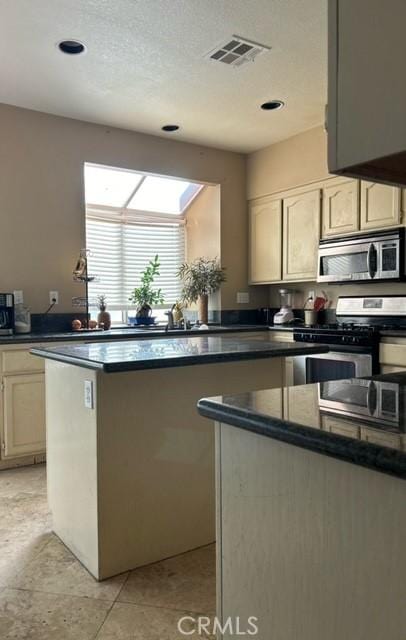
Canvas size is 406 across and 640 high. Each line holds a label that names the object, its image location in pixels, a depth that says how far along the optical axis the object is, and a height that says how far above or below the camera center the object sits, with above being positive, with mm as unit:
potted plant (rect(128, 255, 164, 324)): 4895 +108
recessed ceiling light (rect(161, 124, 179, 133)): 4434 +1609
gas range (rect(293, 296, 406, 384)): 3631 -247
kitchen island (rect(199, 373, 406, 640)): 788 -379
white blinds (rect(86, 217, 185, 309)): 4895 +541
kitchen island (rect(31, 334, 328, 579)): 2064 -605
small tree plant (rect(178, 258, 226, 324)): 5066 +257
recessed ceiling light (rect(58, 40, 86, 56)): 3000 +1592
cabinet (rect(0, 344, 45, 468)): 3469 -682
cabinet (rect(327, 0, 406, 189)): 827 +382
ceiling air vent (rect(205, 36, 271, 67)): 3021 +1588
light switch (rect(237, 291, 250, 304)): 5332 +95
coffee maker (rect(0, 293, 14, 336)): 3713 -44
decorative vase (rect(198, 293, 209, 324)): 5152 -18
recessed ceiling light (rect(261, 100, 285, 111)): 3936 +1606
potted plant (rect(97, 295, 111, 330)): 4458 -96
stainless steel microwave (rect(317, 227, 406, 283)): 3861 +389
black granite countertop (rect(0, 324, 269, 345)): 3525 -209
